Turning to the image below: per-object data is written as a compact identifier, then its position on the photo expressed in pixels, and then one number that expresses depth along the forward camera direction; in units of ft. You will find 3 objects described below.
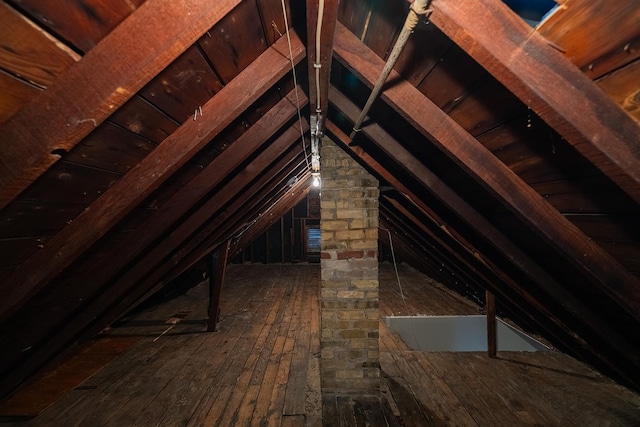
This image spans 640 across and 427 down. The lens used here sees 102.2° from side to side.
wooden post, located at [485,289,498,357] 10.00
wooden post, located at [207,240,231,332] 13.03
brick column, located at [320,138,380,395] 7.82
